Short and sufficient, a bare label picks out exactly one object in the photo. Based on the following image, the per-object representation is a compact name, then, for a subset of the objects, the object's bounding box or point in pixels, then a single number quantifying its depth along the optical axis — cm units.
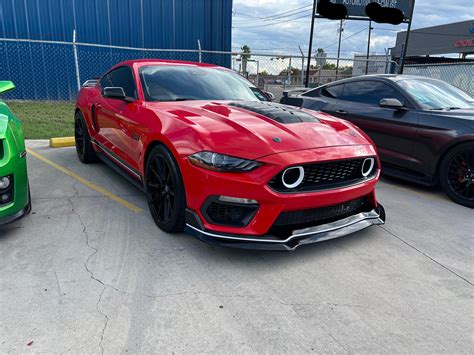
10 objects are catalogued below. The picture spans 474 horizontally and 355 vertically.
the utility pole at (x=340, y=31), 6128
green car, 286
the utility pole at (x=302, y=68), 1169
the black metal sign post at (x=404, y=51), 1013
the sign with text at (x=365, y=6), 949
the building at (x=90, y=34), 1149
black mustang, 435
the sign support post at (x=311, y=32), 885
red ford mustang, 263
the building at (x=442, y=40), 3512
